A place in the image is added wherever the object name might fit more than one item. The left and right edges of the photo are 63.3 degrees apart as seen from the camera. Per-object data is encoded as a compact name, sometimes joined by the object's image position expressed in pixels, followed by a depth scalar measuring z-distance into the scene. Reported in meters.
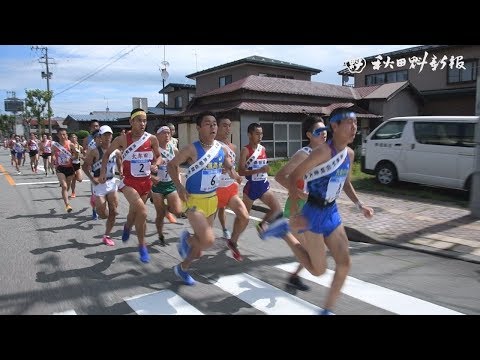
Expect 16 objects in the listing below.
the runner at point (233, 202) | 5.29
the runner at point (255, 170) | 5.60
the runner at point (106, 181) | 6.39
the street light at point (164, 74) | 20.93
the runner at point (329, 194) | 3.33
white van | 9.39
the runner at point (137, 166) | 5.36
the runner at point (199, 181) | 4.30
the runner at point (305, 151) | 3.97
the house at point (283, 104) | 19.97
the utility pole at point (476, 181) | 7.34
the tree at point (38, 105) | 43.75
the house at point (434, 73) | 24.06
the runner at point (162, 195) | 6.27
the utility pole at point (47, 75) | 41.12
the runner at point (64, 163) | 9.38
